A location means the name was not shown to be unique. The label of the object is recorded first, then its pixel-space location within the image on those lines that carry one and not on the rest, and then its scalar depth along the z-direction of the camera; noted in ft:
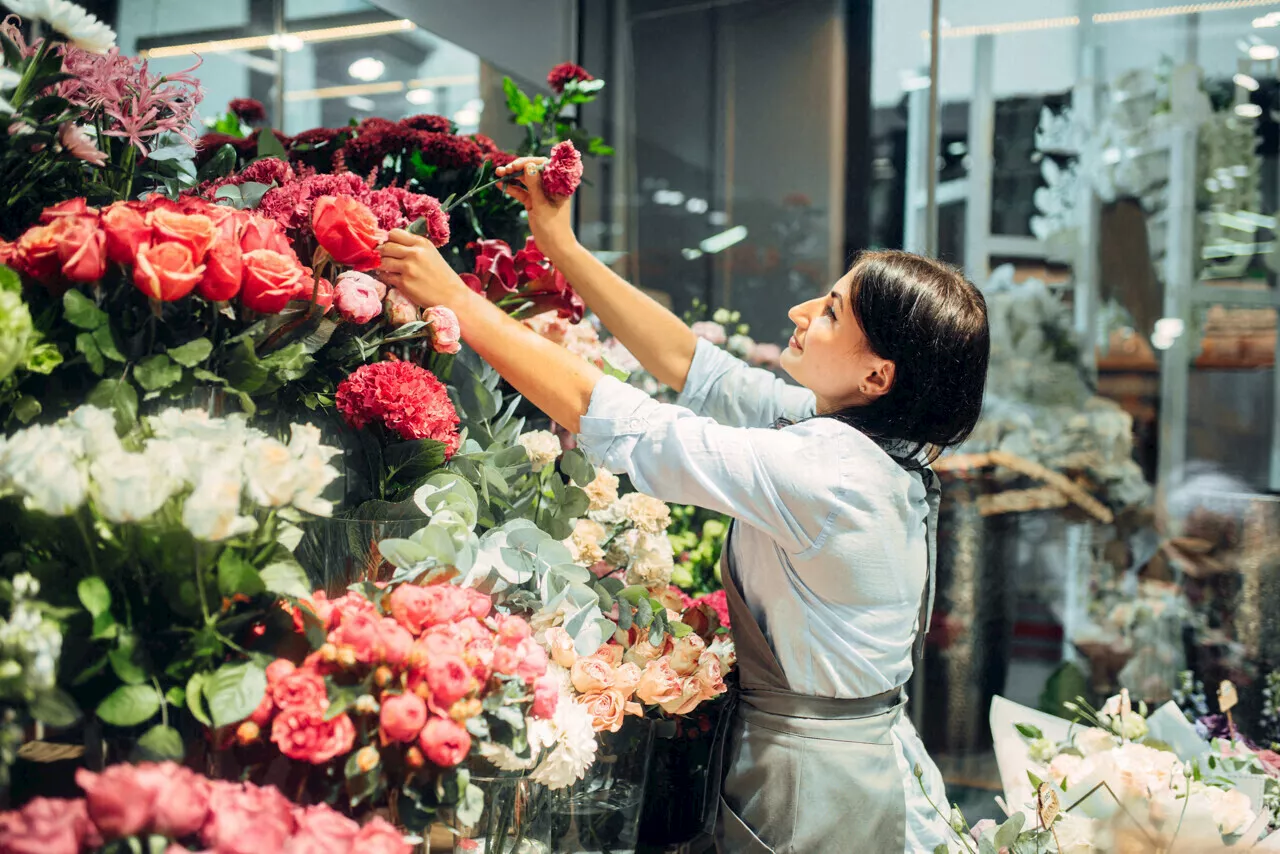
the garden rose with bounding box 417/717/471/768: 2.84
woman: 3.91
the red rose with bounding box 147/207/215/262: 3.02
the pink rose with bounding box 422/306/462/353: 3.89
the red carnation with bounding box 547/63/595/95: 5.42
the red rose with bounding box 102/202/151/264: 3.01
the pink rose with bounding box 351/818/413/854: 2.64
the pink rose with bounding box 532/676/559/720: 3.23
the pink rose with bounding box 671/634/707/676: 4.33
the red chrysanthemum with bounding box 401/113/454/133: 4.95
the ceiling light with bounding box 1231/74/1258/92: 7.85
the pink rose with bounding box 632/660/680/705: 4.16
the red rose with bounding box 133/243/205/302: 2.95
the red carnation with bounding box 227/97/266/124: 5.38
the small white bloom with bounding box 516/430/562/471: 4.36
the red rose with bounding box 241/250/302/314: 3.16
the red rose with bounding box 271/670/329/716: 2.78
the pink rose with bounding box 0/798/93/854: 2.37
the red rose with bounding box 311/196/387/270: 3.50
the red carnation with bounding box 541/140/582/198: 4.50
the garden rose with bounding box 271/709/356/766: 2.74
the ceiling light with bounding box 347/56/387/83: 6.77
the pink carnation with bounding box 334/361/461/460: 3.61
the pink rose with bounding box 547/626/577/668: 3.90
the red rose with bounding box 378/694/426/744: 2.81
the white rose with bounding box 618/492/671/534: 4.93
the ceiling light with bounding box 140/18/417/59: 5.53
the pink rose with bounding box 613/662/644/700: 4.08
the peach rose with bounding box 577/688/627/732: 3.90
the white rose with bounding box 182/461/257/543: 2.58
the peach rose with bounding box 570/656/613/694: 3.96
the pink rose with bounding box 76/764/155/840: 2.45
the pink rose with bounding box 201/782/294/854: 2.52
